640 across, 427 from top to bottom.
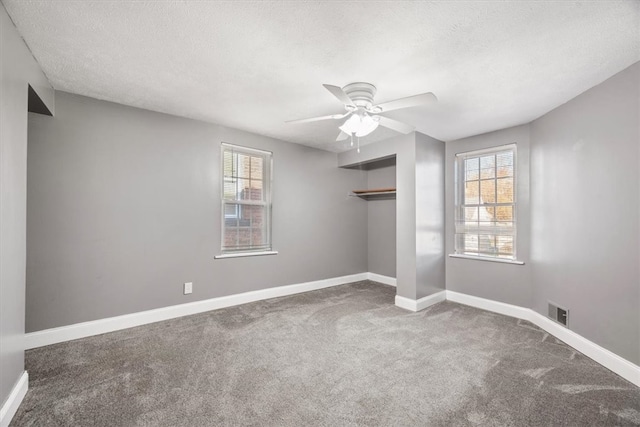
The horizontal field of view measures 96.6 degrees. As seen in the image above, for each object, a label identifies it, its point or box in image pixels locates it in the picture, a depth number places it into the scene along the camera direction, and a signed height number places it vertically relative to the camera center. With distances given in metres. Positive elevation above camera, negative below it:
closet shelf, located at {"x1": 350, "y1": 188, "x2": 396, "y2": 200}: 4.96 +0.38
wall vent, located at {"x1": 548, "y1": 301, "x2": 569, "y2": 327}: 2.95 -1.07
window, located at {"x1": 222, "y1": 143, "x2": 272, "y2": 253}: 4.01 +0.22
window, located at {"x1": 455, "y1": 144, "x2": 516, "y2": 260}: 3.83 +0.15
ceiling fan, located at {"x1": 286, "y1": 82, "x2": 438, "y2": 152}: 2.50 +0.92
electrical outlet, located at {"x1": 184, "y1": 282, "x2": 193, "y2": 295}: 3.58 -0.93
